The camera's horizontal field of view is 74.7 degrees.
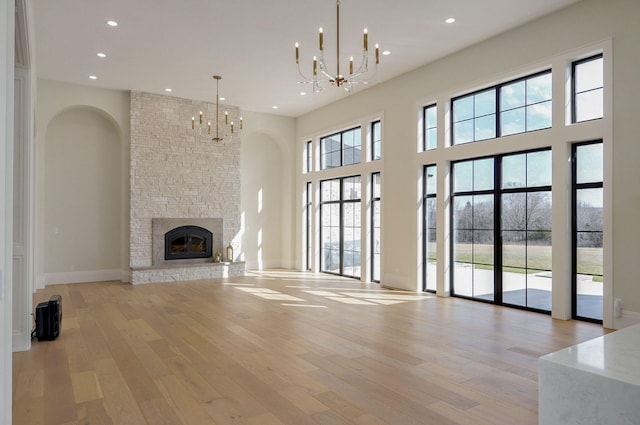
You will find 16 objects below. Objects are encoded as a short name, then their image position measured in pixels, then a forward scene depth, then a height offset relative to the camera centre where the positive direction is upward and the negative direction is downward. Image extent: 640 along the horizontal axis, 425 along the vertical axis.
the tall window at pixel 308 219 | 10.86 -0.24
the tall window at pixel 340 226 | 9.48 -0.37
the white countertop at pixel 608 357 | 1.75 -0.68
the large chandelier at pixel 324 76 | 7.44 +2.56
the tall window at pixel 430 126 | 7.52 +1.52
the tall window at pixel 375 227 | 8.80 -0.36
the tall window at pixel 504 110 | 5.98 +1.55
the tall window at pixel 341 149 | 9.43 +1.45
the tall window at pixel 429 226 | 7.49 -0.29
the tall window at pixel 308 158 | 10.99 +1.37
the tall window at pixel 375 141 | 8.80 +1.46
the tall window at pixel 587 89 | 5.34 +1.57
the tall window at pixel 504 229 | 5.95 -0.29
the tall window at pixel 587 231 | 5.33 -0.28
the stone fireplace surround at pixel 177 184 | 8.99 +0.59
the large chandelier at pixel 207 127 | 9.73 +1.96
